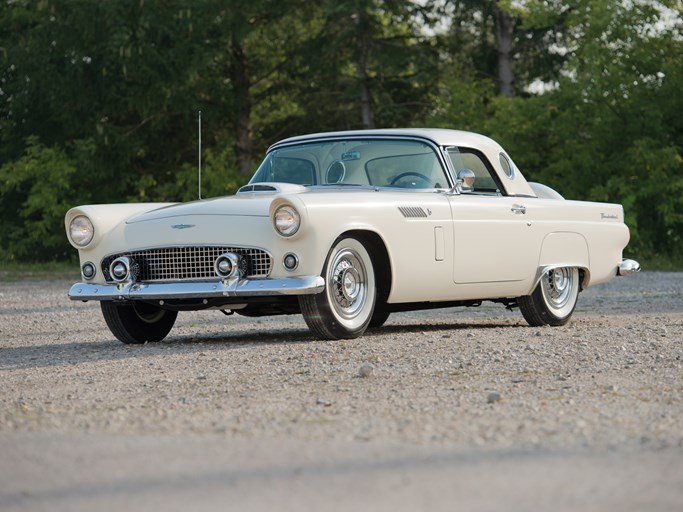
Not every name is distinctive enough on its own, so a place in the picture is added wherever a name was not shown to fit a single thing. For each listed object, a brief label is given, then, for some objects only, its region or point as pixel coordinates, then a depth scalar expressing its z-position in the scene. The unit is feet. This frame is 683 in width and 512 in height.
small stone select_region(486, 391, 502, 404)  39.52
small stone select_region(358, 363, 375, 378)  45.83
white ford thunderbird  55.31
